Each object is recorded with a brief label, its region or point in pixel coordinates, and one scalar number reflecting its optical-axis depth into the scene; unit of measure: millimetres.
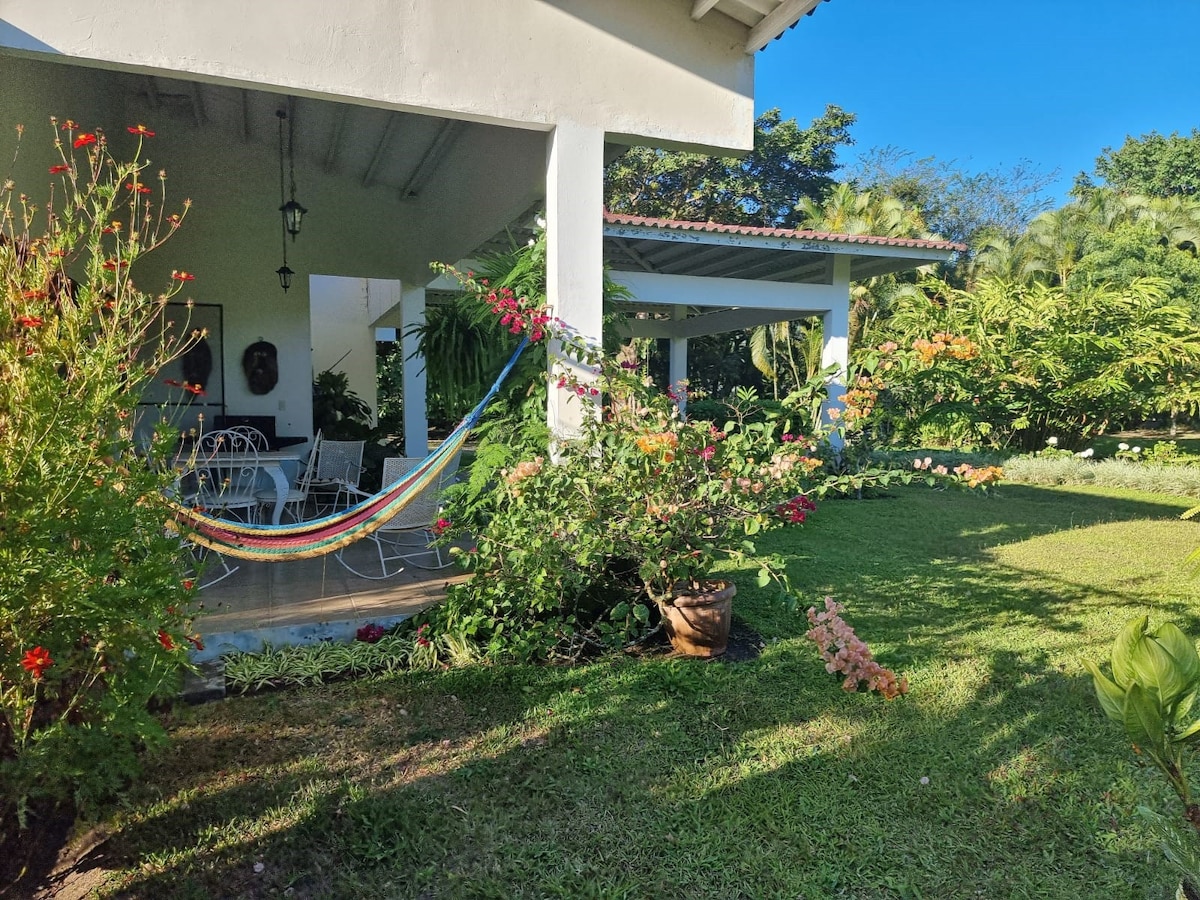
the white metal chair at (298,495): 5432
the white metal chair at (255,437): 6559
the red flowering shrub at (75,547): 1707
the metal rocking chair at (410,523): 4492
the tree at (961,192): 25469
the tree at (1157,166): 27141
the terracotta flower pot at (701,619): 3514
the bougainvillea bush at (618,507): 3289
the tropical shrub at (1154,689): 986
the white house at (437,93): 3002
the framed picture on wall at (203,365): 7719
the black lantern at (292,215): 6801
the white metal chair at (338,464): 6613
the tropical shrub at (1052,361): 10797
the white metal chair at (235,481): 5047
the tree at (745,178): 20906
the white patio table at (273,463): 5160
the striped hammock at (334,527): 3215
